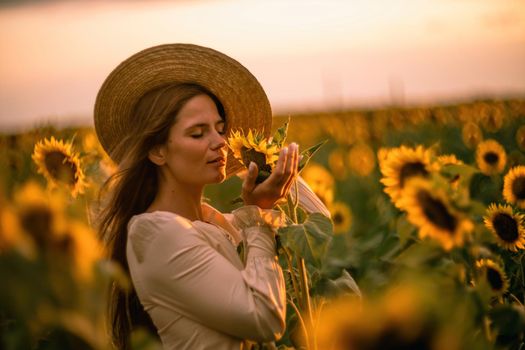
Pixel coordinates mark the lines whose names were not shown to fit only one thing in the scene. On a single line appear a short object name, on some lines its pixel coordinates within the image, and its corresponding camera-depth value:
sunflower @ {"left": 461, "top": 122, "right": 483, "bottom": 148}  6.97
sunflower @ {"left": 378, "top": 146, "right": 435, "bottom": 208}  2.42
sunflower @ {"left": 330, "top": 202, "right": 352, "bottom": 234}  5.26
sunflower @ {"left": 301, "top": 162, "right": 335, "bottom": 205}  4.13
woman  2.33
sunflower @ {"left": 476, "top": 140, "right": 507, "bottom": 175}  4.61
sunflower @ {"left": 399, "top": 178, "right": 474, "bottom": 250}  1.91
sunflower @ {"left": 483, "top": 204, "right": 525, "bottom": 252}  2.95
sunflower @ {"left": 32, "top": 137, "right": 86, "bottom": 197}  3.50
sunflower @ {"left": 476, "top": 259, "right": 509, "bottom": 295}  2.81
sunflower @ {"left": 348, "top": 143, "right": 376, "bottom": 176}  8.49
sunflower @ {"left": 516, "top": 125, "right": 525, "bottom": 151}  5.40
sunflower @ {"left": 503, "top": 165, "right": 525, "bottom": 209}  3.39
